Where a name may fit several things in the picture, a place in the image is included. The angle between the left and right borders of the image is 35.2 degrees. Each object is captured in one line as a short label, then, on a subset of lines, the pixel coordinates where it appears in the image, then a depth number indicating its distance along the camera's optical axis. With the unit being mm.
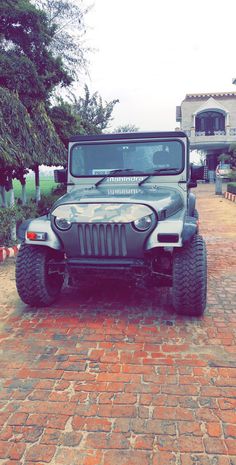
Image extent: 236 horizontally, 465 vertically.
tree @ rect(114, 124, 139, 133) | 42219
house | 32750
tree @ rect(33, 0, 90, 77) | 13984
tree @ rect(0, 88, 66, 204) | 7855
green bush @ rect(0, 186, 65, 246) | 7613
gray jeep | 3703
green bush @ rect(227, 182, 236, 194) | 18562
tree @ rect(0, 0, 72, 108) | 8070
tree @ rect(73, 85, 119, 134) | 21145
